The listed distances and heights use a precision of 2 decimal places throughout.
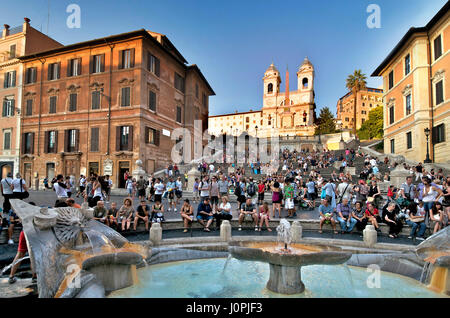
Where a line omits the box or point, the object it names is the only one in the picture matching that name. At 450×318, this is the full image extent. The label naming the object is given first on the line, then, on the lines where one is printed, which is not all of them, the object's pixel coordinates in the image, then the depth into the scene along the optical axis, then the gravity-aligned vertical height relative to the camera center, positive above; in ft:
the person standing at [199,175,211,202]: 41.17 -1.72
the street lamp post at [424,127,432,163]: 67.74 +4.75
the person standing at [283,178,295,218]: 36.86 -2.65
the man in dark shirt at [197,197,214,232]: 30.94 -4.05
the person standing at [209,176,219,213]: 39.58 -2.24
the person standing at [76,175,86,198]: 61.77 -2.14
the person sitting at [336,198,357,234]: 29.17 -4.27
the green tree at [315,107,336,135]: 204.33 +43.01
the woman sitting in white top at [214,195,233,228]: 31.40 -4.13
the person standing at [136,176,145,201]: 48.99 -1.60
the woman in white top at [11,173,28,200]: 28.48 -1.08
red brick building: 82.64 +23.10
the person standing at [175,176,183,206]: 50.29 -2.32
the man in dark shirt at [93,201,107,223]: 26.92 -3.54
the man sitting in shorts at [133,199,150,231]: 29.55 -3.98
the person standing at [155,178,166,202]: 44.42 -1.75
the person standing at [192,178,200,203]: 52.34 -2.53
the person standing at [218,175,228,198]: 47.80 -1.63
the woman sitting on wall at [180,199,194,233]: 29.85 -4.24
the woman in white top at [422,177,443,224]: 27.55 -1.59
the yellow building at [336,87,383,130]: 290.97 +81.81
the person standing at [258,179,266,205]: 42.96 -2.46
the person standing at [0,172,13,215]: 28.34 -1.18
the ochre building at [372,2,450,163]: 71.10 +26.48
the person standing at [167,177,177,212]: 46.48 -2.70
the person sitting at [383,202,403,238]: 27.55 -4.45
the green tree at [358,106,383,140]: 179.22 +36.49
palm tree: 181.16 +65.99
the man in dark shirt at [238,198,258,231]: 31.45 -4.05
